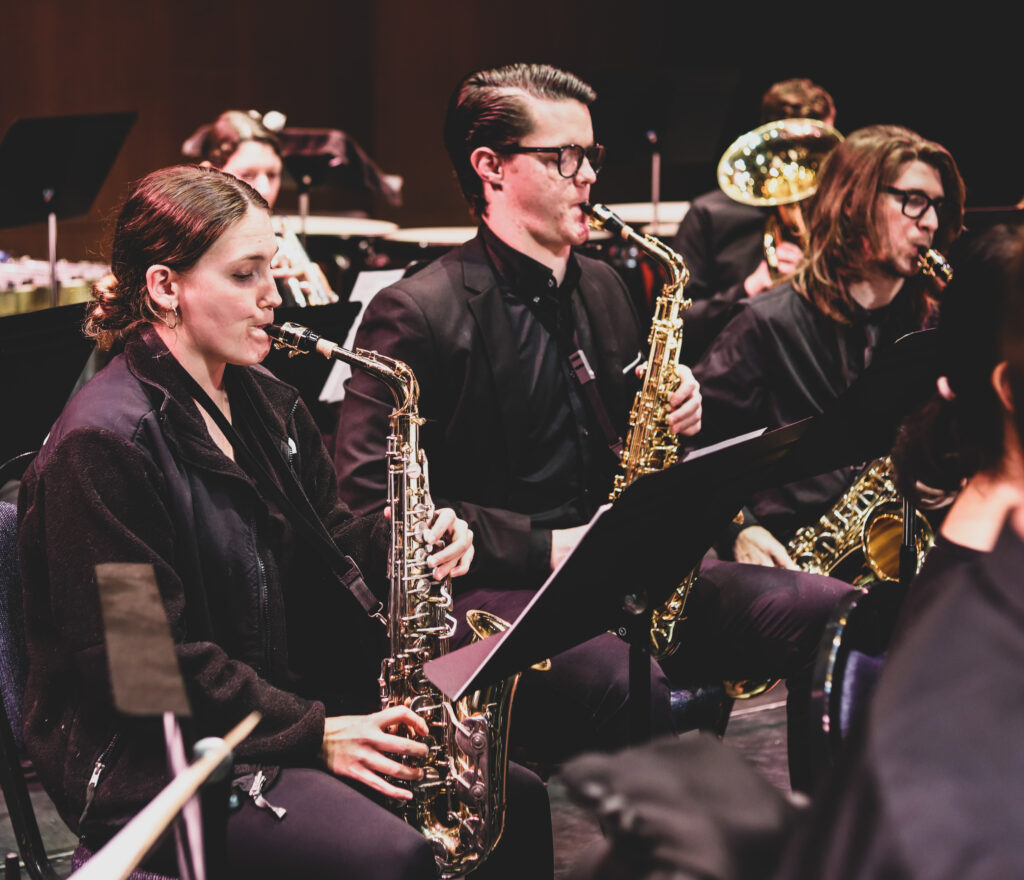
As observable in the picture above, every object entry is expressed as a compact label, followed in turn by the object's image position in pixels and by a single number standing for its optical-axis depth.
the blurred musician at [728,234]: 4.91
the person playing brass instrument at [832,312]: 3.31
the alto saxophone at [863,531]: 3.25
